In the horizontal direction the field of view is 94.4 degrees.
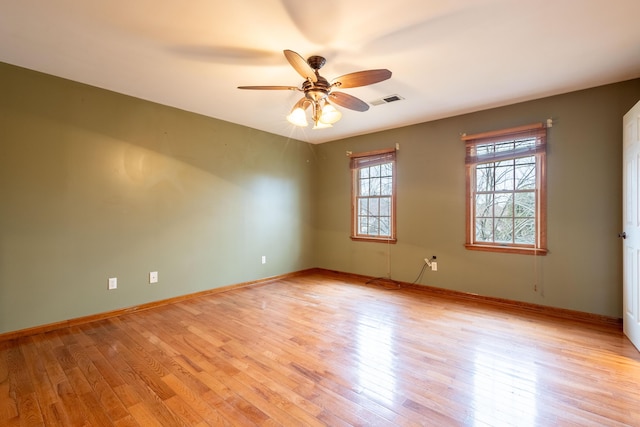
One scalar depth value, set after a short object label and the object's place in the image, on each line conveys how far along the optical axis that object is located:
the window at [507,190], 3.51
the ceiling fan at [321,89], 2.19
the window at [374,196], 4.84
